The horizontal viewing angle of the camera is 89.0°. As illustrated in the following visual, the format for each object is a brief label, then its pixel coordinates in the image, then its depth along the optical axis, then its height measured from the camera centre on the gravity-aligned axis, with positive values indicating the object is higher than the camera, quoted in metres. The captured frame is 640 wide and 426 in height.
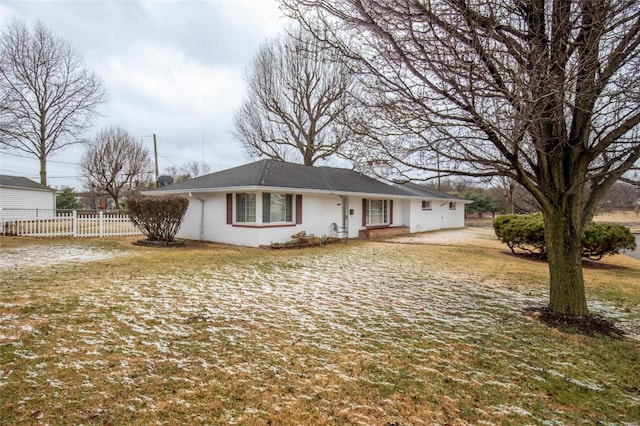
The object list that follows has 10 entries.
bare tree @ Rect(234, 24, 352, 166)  21.34 +7.34
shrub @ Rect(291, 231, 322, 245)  13.12 -1.10
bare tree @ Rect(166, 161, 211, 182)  46.25 +6.26
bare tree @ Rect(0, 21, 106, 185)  19.00 +7.93
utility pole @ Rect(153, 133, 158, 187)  26.76 +5.32
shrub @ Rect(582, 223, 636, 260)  9.92 -0.85
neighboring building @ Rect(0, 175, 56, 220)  21.02 +1.30
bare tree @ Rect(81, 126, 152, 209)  26.78 +4.40
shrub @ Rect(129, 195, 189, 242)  11.73 -0.06
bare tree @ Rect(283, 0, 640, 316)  3.79 +1.60
